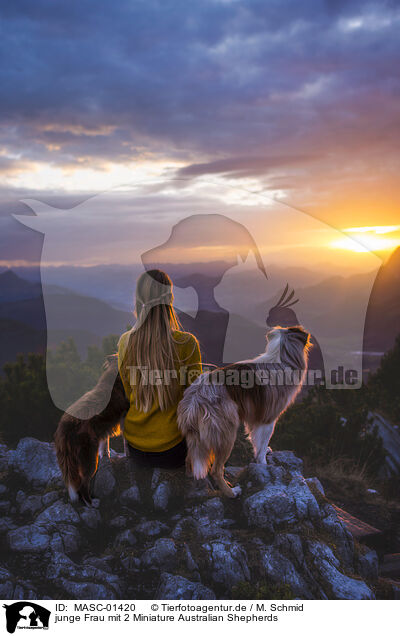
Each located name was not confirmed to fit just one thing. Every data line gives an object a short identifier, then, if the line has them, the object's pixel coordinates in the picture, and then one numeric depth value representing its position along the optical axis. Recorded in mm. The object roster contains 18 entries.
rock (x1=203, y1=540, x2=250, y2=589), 3533
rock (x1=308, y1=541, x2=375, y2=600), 3525
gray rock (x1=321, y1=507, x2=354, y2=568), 3924
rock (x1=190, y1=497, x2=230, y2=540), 3787
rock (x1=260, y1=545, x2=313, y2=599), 3560
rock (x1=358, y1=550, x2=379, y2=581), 3934
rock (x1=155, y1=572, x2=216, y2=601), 3461
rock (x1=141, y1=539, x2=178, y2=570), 3604
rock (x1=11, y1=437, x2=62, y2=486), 4578
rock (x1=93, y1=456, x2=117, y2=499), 4207
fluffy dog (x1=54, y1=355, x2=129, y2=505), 3910
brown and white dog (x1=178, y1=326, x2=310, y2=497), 3881
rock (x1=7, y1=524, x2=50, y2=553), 3713
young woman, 3830
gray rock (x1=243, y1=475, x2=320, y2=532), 3924
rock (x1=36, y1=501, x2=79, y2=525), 3902
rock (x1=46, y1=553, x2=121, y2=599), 3475
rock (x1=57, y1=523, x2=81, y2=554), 3729
